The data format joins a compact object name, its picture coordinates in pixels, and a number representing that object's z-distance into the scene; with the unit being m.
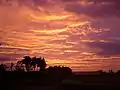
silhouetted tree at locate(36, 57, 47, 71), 120.78
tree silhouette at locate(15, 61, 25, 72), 97.41
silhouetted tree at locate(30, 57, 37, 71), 120.01
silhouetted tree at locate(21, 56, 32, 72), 117.62
